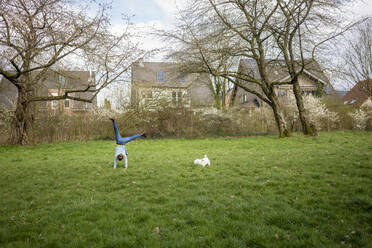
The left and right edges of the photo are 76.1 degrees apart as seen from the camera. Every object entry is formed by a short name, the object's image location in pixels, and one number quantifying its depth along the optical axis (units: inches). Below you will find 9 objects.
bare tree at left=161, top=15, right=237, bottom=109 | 503.2
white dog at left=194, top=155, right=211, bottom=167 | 283.7
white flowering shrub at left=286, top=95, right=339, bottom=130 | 807.1
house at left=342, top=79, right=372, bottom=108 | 812.6
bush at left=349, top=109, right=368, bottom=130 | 772.0
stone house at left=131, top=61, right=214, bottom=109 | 626.2
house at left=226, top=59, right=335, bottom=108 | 563.9
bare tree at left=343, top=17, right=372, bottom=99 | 782.5
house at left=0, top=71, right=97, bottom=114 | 558.3
